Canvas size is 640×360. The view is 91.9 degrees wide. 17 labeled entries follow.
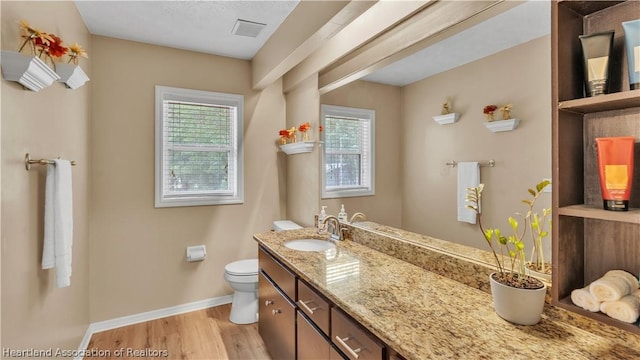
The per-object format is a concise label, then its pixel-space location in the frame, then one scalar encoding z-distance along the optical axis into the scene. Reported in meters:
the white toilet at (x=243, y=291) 2.76
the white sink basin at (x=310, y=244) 2.27
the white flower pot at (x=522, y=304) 1.02
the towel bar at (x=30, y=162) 1.48
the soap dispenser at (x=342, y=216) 2.40
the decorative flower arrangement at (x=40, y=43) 1.44
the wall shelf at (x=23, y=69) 1.26
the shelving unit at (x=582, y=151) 0.95
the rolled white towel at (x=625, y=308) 0.86
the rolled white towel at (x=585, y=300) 0.92
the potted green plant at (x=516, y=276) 1.02
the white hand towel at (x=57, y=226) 1.59
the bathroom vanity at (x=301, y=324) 1.19
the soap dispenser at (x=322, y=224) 2.49
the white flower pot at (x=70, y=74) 1.71
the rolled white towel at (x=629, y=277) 0.90
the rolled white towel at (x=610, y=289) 0.88
